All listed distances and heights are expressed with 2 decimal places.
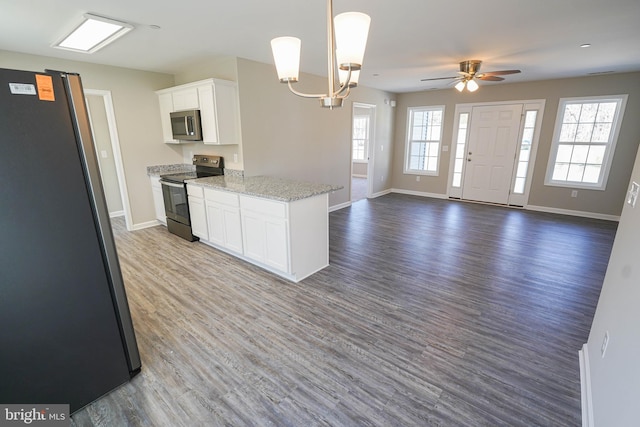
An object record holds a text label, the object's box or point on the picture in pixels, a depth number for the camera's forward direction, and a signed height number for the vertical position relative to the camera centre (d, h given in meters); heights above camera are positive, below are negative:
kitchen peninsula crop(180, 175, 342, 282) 3.03 -0.90
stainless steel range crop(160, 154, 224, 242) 4.21 -0.74
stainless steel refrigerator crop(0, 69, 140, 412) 1.33 -0.53
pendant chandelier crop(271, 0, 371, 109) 1.36 +0.45
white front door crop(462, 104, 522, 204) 6.05 -0.27
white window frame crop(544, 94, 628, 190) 5.02 -0.07
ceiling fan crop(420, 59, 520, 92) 3.98 +0.87
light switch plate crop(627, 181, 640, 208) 1.65 -0.33
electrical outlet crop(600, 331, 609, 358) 1.58 -1.12
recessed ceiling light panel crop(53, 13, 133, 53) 2.60 +1.05
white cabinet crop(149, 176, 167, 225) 4.72 -0.94
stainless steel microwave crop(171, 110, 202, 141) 4.06 +0.23
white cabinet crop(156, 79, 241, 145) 3.79 +0.47
